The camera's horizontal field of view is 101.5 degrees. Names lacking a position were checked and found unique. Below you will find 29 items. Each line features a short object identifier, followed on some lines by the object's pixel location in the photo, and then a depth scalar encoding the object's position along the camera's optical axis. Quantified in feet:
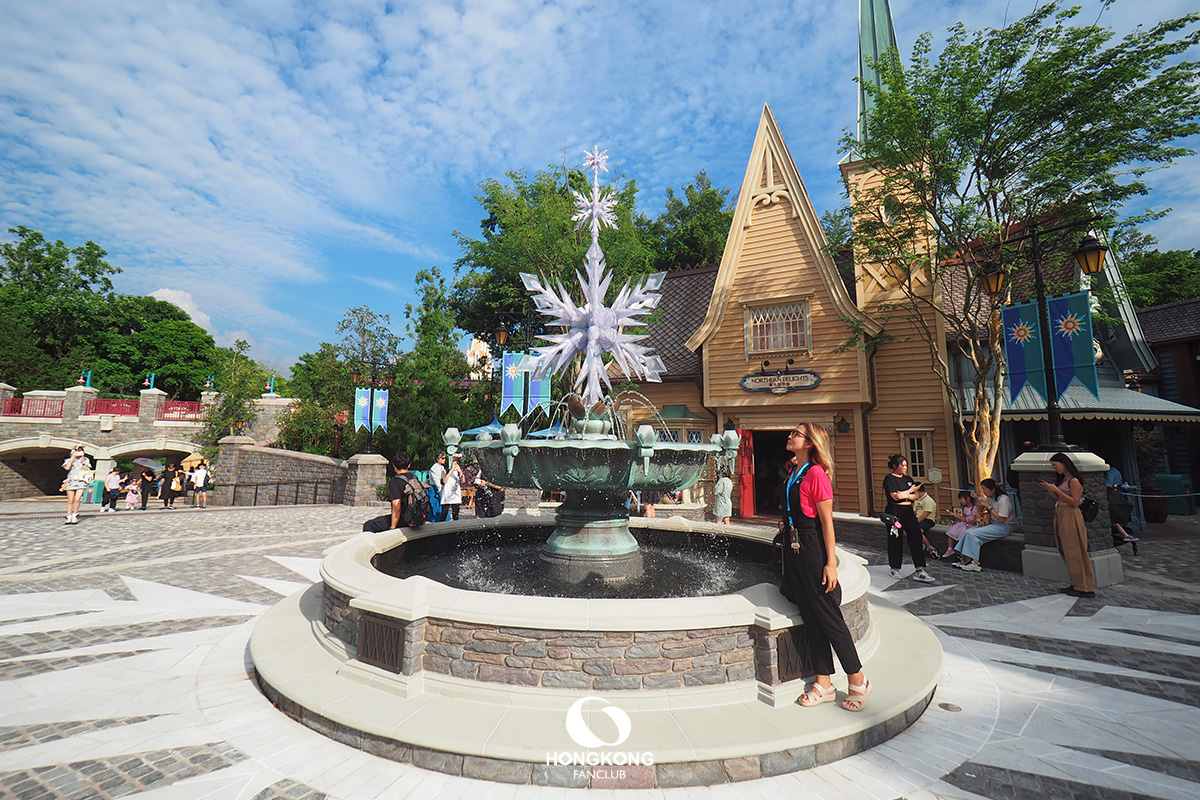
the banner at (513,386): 54.44
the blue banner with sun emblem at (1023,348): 35.22
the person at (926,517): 31.73
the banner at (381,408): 57.31
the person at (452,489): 33.19
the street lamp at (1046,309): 27.89
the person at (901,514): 27.30
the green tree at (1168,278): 79.12
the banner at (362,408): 56.49
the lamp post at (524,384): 52.87
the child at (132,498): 64.18
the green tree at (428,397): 60.13
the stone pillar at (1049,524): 26.30
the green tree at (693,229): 94.12
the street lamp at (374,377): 57.16
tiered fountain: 10.00
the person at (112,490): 57.00
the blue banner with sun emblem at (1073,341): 31.65
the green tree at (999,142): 35.45
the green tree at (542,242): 61.41
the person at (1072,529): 23.53
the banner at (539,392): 53.88
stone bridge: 91.97
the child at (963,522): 30.72
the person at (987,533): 28.73
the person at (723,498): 32.48
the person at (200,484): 67.41
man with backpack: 22.90
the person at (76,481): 41.34
